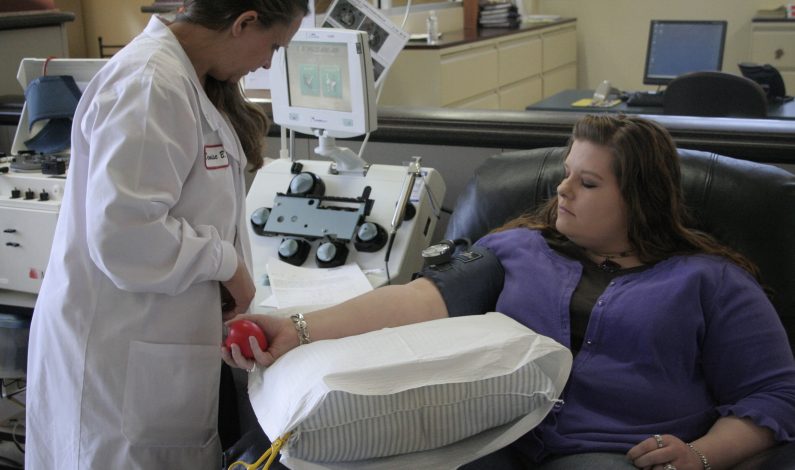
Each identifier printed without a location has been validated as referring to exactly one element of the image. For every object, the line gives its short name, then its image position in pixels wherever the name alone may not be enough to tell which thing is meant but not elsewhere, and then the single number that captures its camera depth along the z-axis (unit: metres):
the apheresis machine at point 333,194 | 1.91
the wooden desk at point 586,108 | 3.46
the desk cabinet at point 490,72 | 4.09
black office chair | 3.32
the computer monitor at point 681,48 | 4.46
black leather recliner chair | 1.59
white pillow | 1.19
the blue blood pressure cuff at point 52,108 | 2.30
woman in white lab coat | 1.24
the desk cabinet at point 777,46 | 5.37
